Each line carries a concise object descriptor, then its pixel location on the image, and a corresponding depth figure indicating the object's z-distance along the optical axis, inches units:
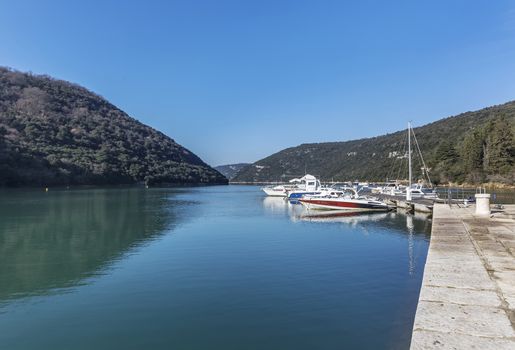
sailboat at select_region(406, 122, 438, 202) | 1688.0
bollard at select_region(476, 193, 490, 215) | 816.7
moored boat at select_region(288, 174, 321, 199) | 2070.6
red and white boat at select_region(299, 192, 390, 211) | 1502.2
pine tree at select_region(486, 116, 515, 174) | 3331.7
